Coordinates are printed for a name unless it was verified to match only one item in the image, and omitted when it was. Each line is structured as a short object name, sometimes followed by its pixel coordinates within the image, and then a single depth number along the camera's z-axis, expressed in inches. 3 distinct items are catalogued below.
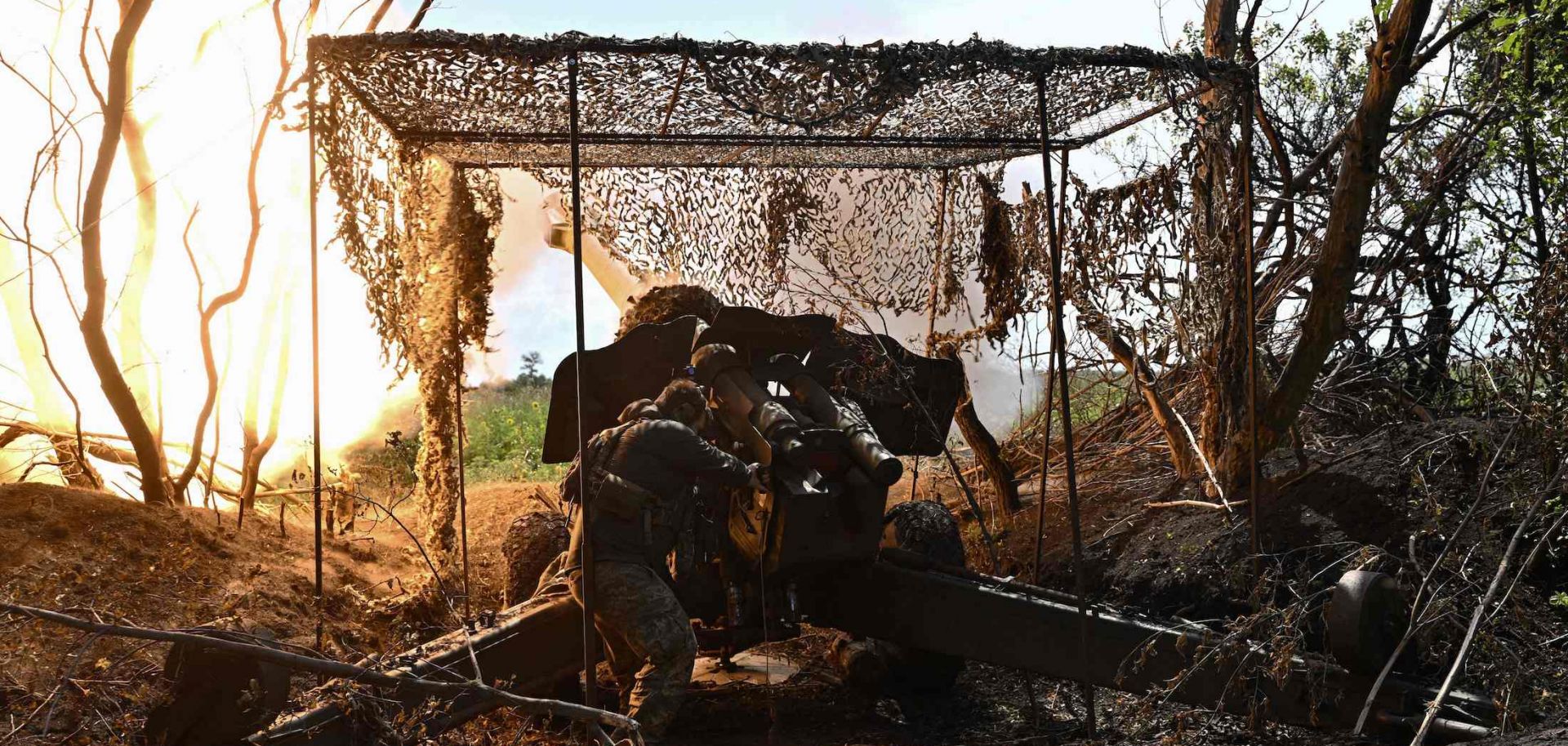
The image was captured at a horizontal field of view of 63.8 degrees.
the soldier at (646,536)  206.4
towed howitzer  180.2
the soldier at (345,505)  354.3
